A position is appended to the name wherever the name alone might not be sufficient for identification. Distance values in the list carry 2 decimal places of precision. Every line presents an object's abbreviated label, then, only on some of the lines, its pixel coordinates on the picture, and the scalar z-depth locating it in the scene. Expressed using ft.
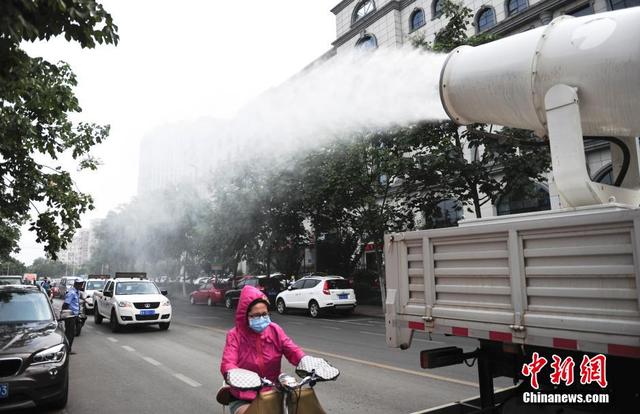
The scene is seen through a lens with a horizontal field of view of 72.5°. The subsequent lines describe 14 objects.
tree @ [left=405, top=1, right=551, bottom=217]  41.52
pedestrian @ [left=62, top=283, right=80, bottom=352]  34.79
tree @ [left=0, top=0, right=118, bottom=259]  25.16
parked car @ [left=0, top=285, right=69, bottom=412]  15.87
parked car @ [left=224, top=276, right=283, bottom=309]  71.51
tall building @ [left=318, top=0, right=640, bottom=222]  61.41
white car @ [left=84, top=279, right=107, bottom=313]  66.18
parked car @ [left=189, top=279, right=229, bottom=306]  82.23
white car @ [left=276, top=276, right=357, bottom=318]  56.49
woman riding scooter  10.25
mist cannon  10.11
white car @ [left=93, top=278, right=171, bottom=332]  41.19
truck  8.11
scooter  8.63
